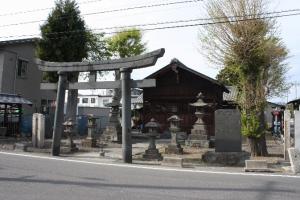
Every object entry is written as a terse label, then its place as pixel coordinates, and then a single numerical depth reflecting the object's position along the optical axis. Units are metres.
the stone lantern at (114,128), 24.91
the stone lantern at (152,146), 16.42
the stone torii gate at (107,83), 14.89
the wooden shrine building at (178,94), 31.08
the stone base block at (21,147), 18.09
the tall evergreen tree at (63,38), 30.64
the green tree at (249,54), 17.75
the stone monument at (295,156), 12.52
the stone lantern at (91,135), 21.50
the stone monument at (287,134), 16.31
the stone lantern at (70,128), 19.12
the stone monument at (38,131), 18.48
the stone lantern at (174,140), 19.23
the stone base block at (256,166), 12.85
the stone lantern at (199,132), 23.24
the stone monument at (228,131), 15.83
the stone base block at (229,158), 15.25
